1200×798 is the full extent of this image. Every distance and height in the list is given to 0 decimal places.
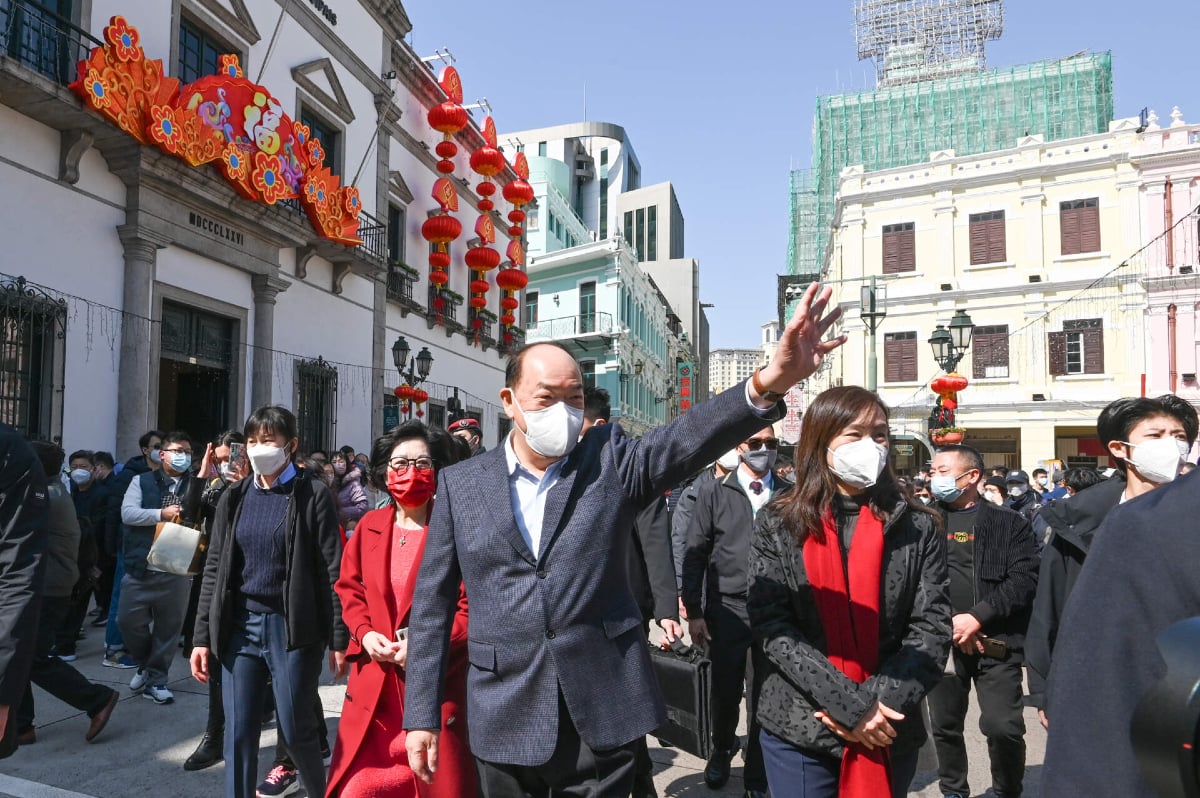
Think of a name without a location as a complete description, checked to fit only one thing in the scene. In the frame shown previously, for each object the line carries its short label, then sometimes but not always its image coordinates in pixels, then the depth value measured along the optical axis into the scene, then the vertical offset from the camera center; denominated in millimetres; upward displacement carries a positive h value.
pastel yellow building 25234 +4899
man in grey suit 2287 -490
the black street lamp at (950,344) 13273 +1473
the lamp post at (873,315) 13617 +1942
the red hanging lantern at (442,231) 18953 +4667
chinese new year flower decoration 9844 +4309
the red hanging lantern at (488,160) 20141 +6785
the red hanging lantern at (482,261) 21344 +4460
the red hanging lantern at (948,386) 13784 +742
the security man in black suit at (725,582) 4633 -921
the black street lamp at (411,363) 16375 +1345
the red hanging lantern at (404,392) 16797 +725
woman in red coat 3149 -883
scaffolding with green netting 33469 +13909
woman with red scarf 2520 -645
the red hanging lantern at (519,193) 23203 +6856
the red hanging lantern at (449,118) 18953 +7369
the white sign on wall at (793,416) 35966 +628
